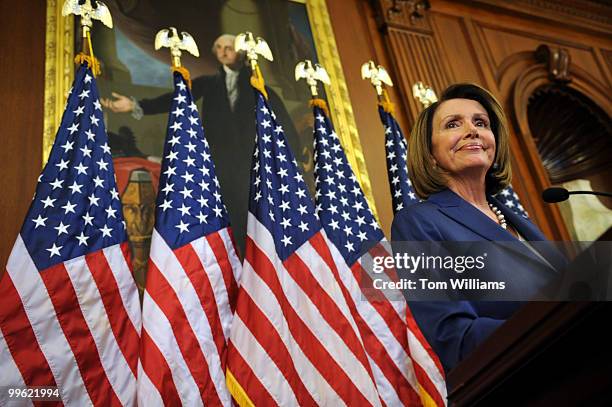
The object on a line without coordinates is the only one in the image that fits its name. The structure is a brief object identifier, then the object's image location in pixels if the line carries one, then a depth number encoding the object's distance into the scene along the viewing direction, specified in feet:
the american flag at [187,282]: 9.27
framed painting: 13.15
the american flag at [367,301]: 10.96
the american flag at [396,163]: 13.71
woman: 4.86
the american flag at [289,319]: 9.73
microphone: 5.68
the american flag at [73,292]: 8.86
